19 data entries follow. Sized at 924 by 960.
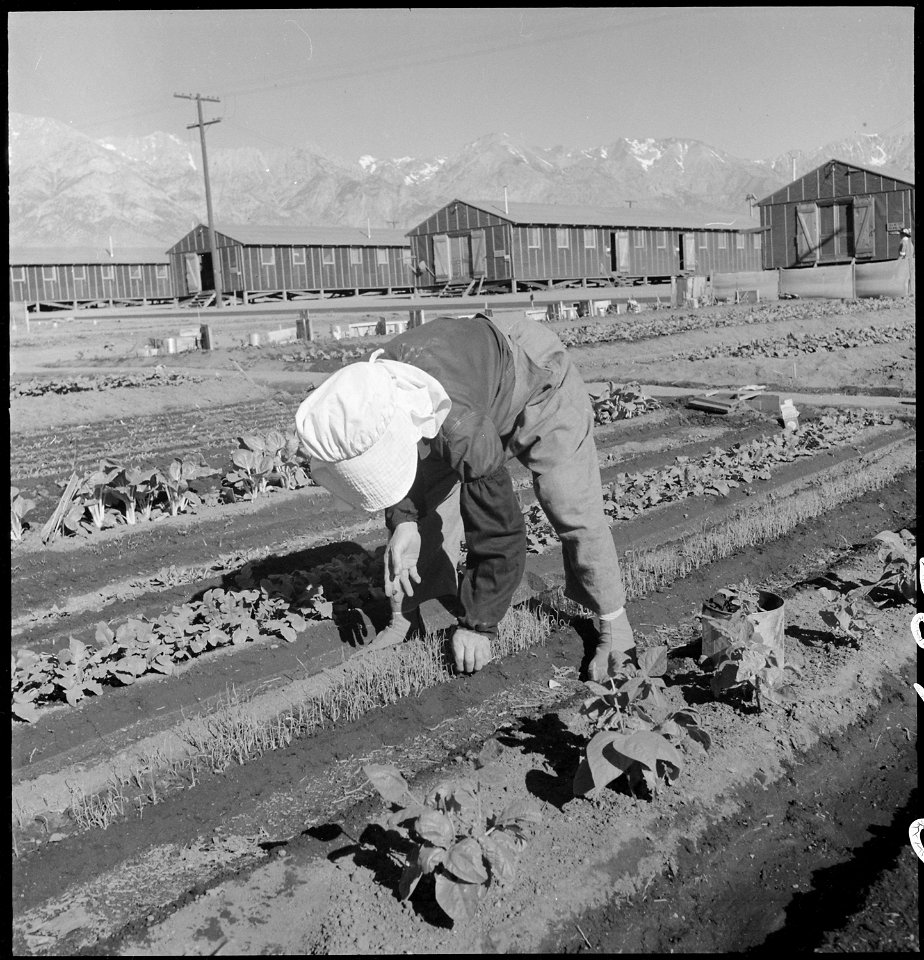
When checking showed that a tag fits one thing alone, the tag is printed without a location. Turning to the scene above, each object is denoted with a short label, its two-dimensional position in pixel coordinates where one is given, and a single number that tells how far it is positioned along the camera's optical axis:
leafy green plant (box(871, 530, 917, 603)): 4.28
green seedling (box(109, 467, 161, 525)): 6.69
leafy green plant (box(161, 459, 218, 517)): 6.87
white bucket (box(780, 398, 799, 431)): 9.86
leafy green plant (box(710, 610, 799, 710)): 3.49
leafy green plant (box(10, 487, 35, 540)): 6.35
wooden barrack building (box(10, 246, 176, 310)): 35.53
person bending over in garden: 3.04
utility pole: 29.60
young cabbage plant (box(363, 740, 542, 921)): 2.48
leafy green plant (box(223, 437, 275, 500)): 7.32
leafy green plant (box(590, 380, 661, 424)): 10.43
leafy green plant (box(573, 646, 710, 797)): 2.89
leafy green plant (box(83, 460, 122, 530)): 6.55
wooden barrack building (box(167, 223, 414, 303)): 32.91
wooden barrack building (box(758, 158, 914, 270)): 28.88
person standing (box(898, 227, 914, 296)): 24.11
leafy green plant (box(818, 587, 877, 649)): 4.05
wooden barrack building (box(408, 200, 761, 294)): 30.05
